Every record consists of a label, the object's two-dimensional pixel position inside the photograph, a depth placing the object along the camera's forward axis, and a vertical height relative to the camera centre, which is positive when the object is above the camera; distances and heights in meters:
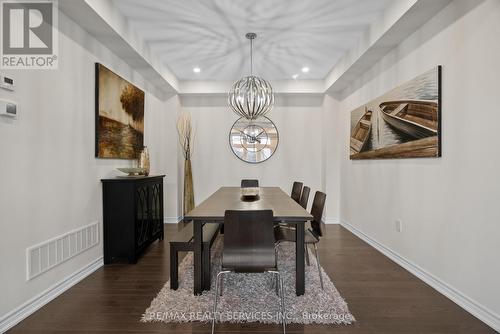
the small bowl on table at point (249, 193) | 3.08 -0.34
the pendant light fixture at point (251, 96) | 3.33 +0.85
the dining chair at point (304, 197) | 3.14 -0.40
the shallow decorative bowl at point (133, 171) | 3.27 -0.10
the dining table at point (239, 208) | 2.11 -0.43
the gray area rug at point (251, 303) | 1.97 -1.13
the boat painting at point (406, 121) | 2.48 +0.48
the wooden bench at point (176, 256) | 2.39 -0.83
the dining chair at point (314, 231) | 2.52 -0.67
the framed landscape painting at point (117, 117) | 3.00 +0.59
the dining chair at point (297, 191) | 3.73 -0.39
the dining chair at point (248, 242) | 1.91 -0.57
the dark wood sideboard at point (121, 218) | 3.03 -0.63
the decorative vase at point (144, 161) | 3.80 +0.03
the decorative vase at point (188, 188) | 5.07 -0.47
